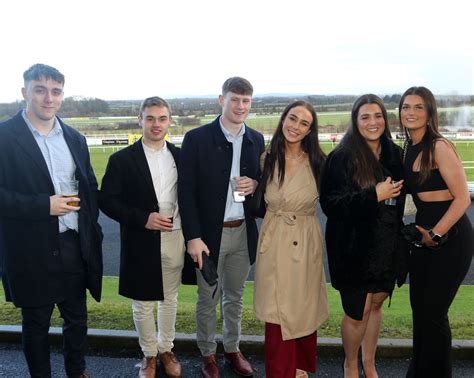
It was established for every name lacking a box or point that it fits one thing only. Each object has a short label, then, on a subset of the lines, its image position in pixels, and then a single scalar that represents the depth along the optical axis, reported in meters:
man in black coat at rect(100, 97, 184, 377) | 3.13
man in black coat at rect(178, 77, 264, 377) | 3.05
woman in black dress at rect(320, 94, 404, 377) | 2.74
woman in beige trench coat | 2.91
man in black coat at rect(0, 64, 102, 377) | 2.78
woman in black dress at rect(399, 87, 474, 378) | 2.68
